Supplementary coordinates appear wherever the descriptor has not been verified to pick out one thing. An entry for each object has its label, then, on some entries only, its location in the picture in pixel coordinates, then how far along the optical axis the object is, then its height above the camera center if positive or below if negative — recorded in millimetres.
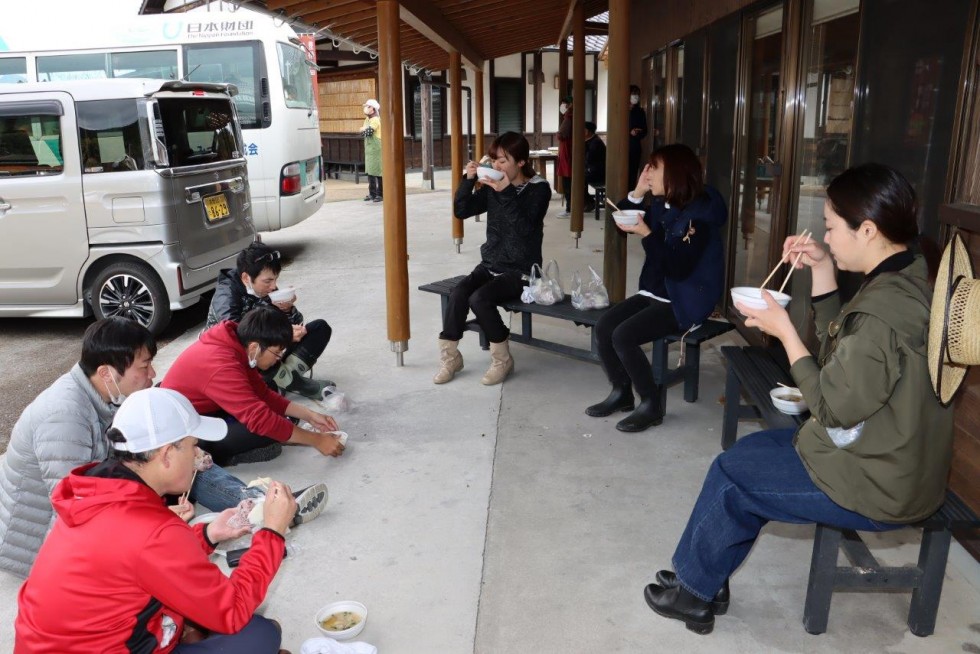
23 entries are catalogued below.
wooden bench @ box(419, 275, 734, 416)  4379 -1150
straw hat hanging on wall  2033 -468
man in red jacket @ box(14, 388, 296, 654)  1876 -938
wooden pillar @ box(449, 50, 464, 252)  10555 +212
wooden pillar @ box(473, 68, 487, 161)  11781 +592
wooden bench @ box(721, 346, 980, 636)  2520 -1383
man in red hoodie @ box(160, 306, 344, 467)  3625 -990
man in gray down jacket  2770 -942
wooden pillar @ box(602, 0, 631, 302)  5273 +164
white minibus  9648 +1023
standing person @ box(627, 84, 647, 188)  10844 +146
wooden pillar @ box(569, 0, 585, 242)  9750 +145
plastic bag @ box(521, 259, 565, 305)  5070 -896
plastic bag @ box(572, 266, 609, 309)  4922 -916
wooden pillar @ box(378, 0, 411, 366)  5031 -193
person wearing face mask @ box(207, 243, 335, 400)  4492 -824
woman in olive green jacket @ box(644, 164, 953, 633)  2225 -800
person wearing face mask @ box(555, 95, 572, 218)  12117 -133
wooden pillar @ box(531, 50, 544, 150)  21531 +1219
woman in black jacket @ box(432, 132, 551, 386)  5090 -691
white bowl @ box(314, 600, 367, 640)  2590 -1523
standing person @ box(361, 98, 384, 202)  14969 -43
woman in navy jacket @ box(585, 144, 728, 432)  4223 -621
